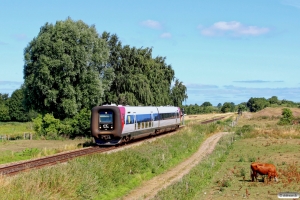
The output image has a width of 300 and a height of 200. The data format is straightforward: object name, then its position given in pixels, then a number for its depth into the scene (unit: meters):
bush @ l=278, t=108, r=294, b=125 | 83.22
